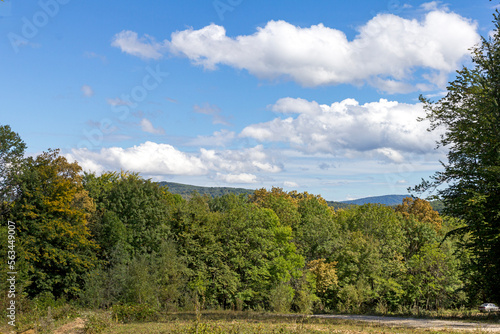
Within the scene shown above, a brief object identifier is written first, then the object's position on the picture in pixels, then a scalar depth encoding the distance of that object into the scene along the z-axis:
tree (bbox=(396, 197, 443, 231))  58.59
